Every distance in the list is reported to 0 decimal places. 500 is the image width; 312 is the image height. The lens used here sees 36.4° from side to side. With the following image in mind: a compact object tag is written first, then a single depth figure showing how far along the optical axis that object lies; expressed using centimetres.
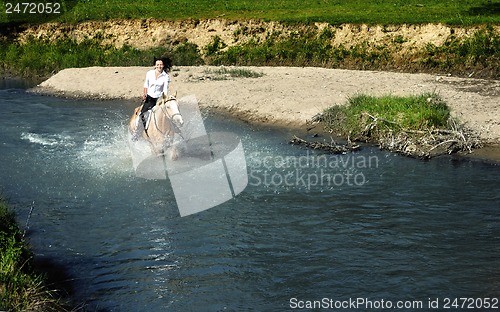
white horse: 1872
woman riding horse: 1911
